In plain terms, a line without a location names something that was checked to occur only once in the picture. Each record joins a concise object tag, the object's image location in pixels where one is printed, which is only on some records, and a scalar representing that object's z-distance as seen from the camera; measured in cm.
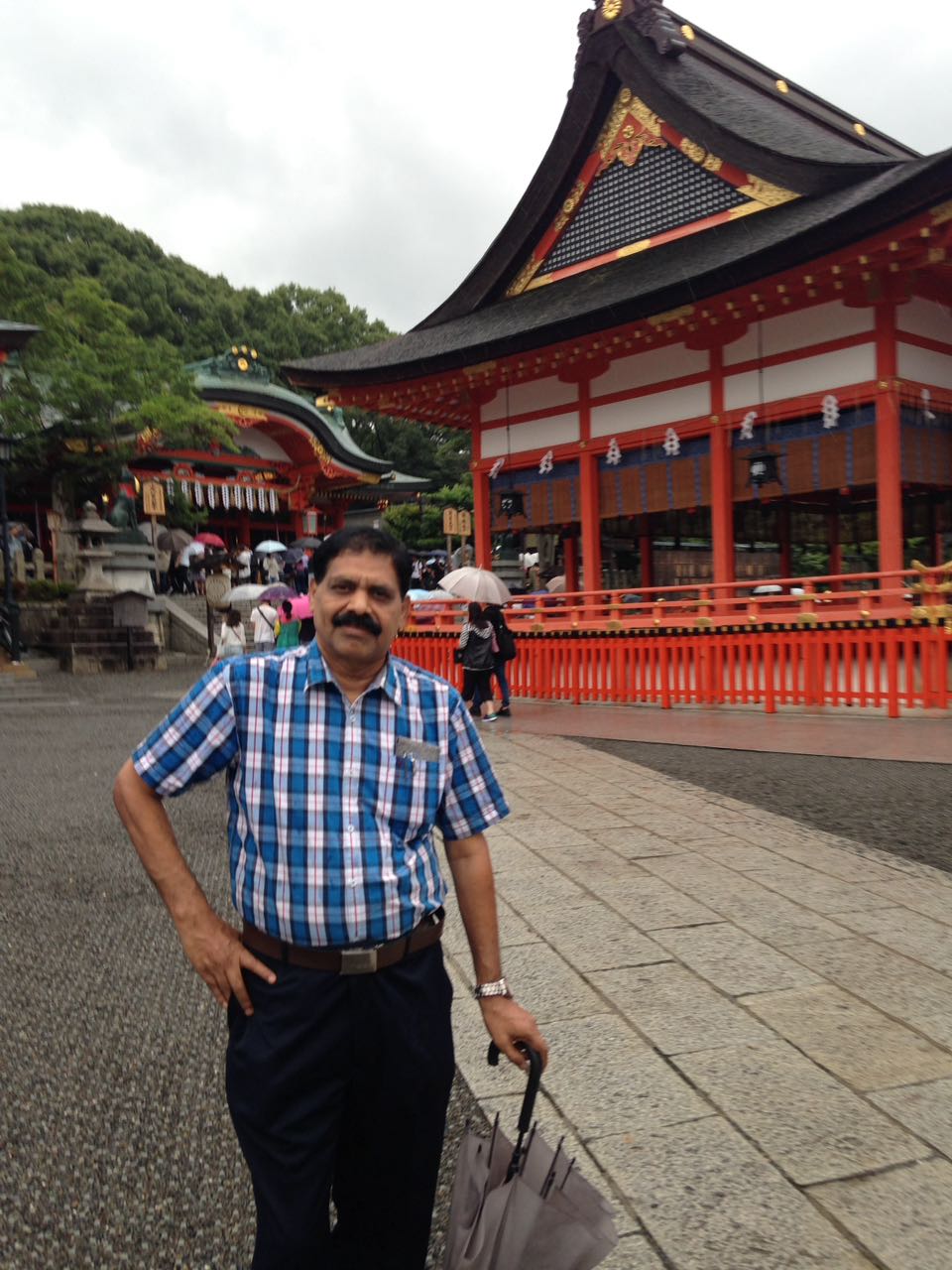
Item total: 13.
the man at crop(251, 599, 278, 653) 1222
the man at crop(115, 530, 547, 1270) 153
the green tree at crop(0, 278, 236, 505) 1669
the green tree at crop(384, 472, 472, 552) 3275
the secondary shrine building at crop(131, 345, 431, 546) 2464
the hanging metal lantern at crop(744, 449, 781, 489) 1109
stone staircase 1524
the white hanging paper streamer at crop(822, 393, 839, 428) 1069
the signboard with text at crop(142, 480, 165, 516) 2156
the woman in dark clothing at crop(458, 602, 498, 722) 966
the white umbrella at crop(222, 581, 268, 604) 1515
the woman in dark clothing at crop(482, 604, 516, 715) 973
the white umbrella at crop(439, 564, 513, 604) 943
